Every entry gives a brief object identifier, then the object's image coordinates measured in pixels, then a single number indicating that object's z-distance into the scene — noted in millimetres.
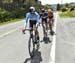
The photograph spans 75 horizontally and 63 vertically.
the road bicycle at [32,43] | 3664
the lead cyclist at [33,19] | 3762
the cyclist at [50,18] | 6846
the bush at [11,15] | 12803
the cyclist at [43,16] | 6074
